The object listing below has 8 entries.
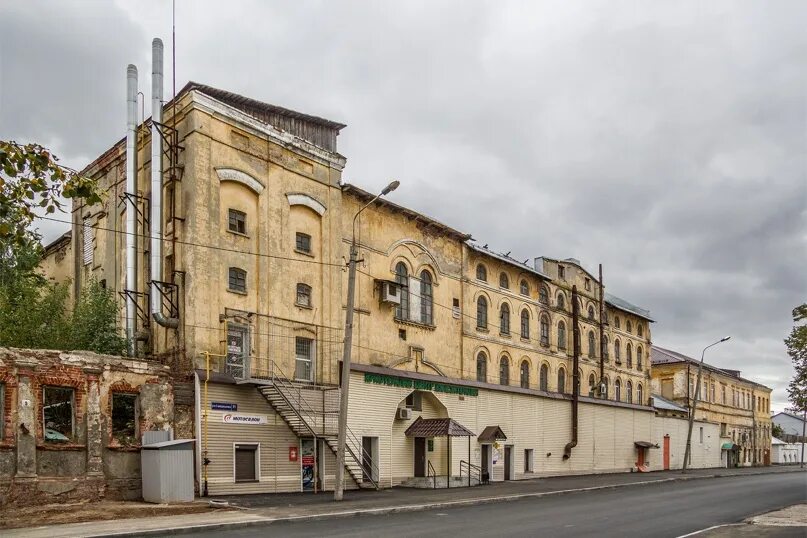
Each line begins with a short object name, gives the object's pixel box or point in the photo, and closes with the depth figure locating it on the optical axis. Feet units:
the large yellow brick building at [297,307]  84.84
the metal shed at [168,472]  70.79
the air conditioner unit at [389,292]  106.22
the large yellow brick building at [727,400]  215.92
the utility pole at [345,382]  76.38
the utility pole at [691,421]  164.66
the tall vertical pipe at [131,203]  88.33
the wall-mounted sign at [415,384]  101.45
